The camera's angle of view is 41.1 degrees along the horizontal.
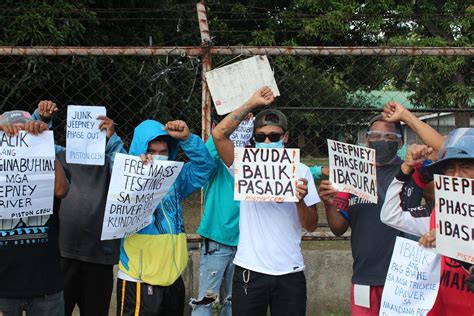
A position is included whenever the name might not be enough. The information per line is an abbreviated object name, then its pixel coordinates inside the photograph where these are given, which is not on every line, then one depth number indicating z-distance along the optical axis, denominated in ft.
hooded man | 12.72
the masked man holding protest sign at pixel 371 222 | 11.71
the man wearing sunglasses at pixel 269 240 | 12.44
